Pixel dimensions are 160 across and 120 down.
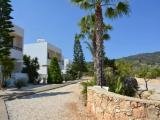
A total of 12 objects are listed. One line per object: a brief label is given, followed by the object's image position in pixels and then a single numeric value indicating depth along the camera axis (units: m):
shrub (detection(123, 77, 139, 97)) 6.34
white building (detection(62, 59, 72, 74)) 27.28
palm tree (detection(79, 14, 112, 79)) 7.63
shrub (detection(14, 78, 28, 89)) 11.26
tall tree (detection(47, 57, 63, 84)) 16.56
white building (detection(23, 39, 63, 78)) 20.98
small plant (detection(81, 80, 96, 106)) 6.28
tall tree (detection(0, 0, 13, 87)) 9.92
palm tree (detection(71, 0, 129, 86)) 6.55
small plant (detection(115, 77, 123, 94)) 5.80
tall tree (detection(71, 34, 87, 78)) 27.34
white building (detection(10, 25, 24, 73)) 14.53
